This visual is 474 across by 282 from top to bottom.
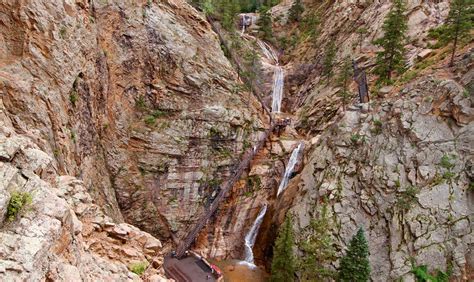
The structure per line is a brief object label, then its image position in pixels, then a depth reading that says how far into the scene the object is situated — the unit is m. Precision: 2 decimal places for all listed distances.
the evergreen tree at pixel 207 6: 47.98
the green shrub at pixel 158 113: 30.17
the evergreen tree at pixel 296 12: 57.52
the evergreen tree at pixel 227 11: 50.16
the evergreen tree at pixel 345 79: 33.08
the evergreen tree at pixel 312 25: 50.09
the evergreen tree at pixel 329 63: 40.72
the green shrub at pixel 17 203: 6.63
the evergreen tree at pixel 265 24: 55.88
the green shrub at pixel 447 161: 21.46
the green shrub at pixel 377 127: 25.23
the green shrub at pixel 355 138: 25.67
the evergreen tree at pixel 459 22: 27.39
